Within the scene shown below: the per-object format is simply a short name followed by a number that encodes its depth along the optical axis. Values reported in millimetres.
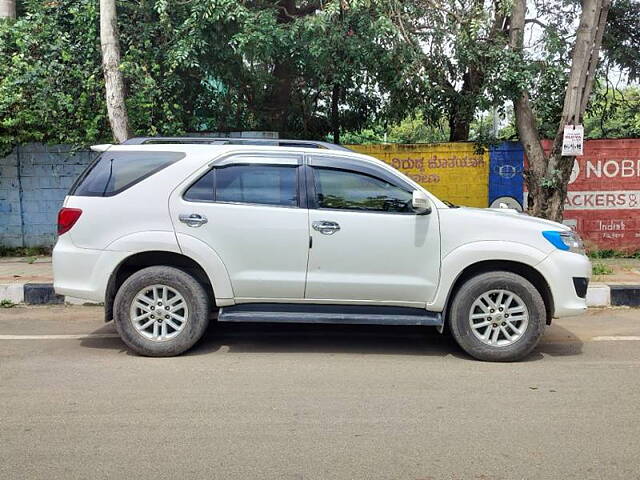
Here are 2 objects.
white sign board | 8805
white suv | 5570
